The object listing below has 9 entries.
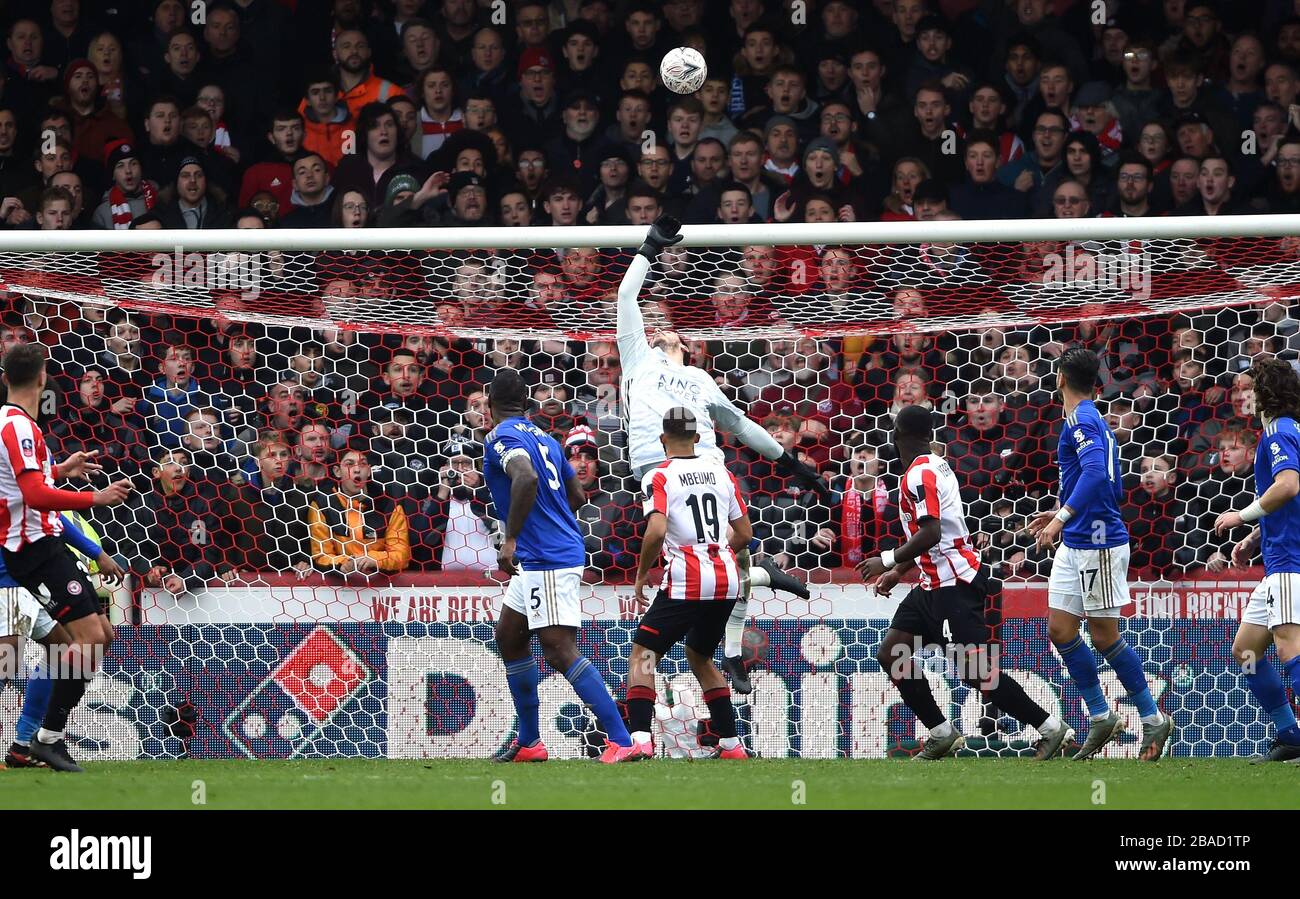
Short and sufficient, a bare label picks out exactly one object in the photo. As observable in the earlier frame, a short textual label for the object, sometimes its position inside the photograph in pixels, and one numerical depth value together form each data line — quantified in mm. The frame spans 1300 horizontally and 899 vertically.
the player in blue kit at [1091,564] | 14312
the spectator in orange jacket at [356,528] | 16937
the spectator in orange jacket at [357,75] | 23109
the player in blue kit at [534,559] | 13953
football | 16109
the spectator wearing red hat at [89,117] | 22734
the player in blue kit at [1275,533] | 13445
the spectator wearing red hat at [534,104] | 22531
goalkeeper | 14469
